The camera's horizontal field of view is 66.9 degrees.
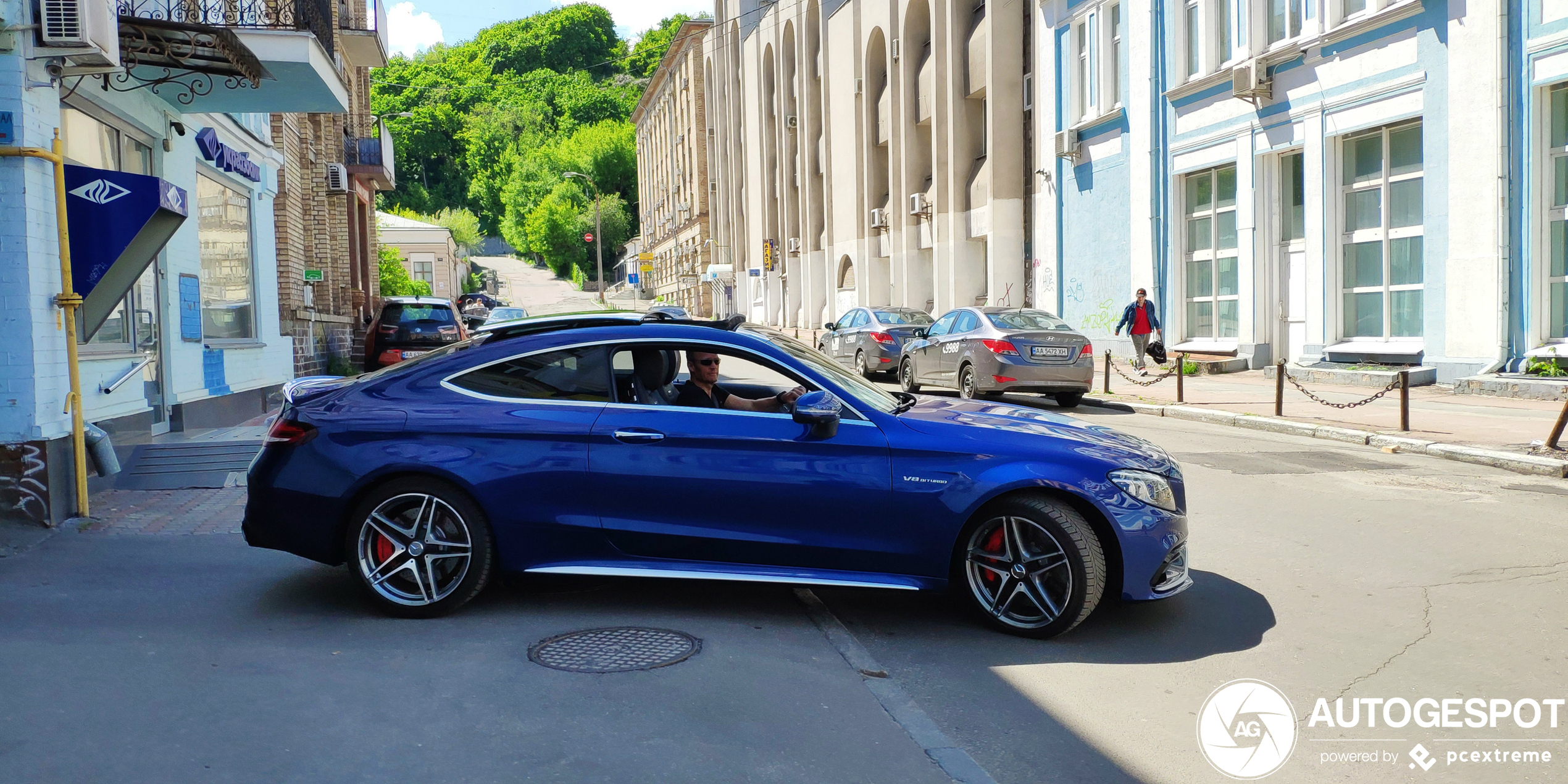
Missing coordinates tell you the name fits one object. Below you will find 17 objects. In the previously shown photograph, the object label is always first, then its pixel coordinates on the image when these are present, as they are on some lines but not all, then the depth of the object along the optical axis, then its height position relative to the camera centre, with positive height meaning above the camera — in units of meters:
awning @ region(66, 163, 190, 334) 8.37 +1.04
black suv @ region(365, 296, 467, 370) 19.94 +0.36
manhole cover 4.77 -1.27
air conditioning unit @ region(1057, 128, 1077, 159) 25.67 +4.10
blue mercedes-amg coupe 5.23 -0.65
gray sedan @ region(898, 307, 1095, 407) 15.91 -0.30
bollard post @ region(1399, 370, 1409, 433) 12.27 -0.89
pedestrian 21.39 +0.15
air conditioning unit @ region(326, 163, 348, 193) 24.62 +3.66
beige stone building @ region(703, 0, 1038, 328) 29.45 +6.03
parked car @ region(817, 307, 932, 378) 21.39 +0.03
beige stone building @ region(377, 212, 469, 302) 63.56 +5.63
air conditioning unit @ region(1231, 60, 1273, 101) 19.67 +4.11
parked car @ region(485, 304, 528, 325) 28.01 +0.94
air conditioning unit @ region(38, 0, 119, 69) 7.70 +2.18
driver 5.91 -0.25
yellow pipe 7.96 +0.30
